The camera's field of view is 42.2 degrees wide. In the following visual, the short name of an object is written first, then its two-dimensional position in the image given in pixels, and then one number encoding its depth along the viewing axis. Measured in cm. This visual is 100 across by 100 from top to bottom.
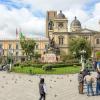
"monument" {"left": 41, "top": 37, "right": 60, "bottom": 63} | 2436
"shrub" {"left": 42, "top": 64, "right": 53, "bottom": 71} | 1666
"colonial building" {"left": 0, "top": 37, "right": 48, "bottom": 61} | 4354
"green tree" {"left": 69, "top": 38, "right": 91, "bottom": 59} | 3298
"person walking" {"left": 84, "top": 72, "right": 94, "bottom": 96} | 728
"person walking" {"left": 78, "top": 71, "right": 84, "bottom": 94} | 766
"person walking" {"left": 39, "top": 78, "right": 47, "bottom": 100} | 631
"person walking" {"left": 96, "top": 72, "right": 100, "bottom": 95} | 751
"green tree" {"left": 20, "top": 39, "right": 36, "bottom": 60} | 3582
